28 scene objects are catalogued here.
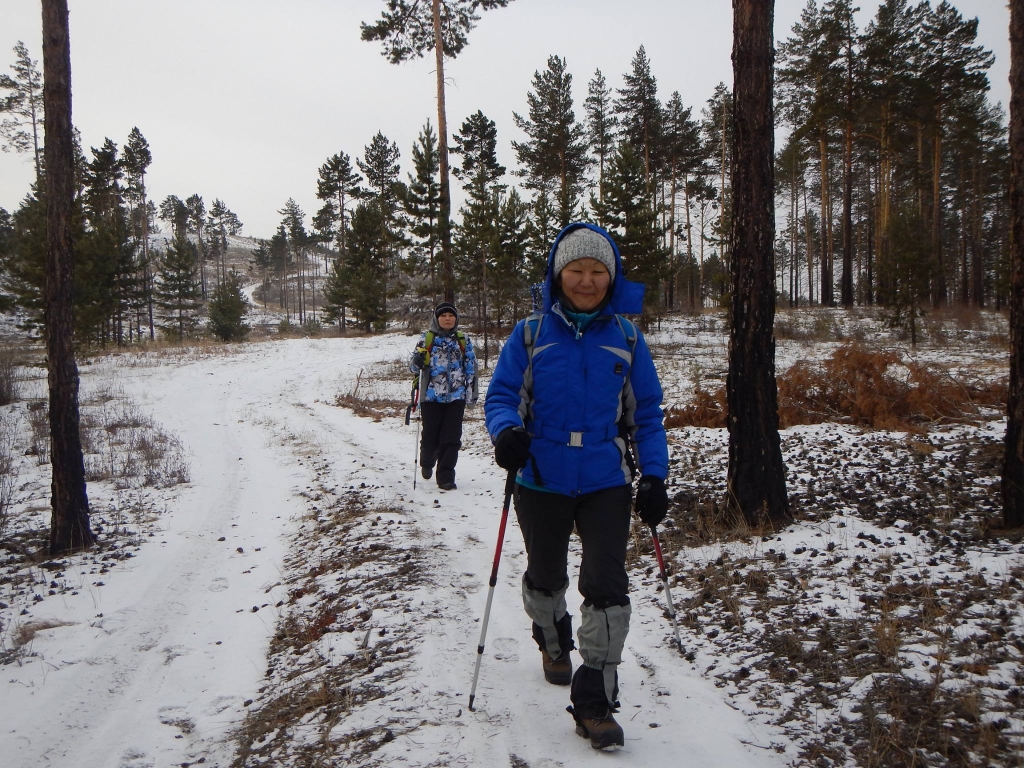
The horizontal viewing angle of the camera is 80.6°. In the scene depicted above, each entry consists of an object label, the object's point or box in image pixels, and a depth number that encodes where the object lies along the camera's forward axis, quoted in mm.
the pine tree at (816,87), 26641
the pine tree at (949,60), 25688
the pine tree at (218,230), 87812
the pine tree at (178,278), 40594
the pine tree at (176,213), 80375
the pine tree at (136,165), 46056
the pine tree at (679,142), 35906
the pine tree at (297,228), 70500
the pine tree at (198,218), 81688
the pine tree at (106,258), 27016
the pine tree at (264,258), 81106
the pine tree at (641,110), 33625
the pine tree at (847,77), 26344
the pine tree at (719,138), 35812
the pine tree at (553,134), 30969
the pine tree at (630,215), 23406
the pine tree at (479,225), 22156
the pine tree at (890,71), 25688
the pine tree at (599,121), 35625
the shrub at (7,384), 15518
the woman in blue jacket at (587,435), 2834
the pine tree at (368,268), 35688
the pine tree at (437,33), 18016
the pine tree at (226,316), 38406
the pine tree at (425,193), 25484
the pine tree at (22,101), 34750
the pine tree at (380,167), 44000
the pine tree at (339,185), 48481
